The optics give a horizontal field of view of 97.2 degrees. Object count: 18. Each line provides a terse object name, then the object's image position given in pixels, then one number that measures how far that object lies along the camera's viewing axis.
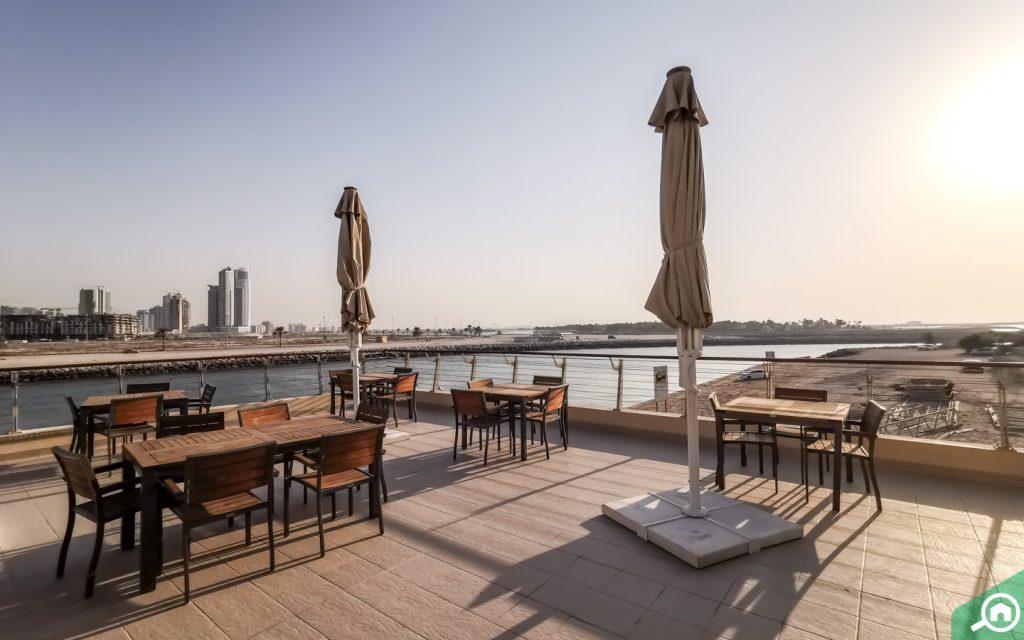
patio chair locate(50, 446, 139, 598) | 2.40
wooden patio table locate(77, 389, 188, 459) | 4.73
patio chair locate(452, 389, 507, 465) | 4.88
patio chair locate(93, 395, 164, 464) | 4.65
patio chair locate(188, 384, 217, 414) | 5.64
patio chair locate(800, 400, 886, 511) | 3.49
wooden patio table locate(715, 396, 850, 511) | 3.45
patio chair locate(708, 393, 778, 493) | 3.88
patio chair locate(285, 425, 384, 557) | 2.91
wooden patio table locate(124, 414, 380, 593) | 2.47
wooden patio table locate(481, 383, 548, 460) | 5.00
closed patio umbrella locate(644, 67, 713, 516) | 2.94
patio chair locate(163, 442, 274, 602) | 2.37
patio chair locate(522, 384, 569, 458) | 5.09
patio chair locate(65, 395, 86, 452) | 4.75
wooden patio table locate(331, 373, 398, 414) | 6.96
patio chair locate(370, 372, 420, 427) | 6.95
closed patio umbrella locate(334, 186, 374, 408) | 5.76
